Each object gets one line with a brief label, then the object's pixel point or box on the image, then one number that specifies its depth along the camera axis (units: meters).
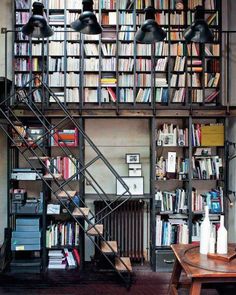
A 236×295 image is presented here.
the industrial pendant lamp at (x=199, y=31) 4.30
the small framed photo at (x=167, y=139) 5.39
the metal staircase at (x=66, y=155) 4.83
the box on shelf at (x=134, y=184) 5.48
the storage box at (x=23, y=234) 5.16
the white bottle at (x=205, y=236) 3.50
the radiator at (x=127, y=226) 5.54
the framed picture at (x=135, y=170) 5.58
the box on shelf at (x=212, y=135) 5.37
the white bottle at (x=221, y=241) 3.47
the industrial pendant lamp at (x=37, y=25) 4.45
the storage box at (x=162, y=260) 5.28
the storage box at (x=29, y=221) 5.19
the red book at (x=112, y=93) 5.46
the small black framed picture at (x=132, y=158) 5.62
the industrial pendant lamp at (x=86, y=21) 4.38
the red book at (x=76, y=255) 5.26
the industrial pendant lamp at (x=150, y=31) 4.35
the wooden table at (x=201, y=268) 3.03
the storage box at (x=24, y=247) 5.14
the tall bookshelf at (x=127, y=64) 5.38
